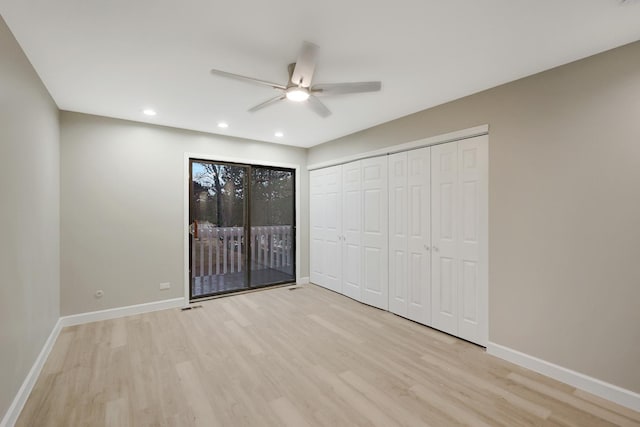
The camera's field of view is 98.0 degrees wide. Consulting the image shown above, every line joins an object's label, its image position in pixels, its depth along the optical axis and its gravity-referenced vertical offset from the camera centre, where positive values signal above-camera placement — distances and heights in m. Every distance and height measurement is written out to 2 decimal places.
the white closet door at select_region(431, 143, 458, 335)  3.00 -0.29
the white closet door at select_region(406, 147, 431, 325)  3.26 -0.29
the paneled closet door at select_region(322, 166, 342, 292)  4.55 -0.28
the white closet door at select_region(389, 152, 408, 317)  3.52 -0.28
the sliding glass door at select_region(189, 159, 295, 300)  4.31 -0.25
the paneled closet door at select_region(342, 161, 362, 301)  4.19 -0.29
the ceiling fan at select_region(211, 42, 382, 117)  1.92 +1.00
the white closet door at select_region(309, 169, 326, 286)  4.94 -0.26
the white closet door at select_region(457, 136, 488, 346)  2.75 -0.29
